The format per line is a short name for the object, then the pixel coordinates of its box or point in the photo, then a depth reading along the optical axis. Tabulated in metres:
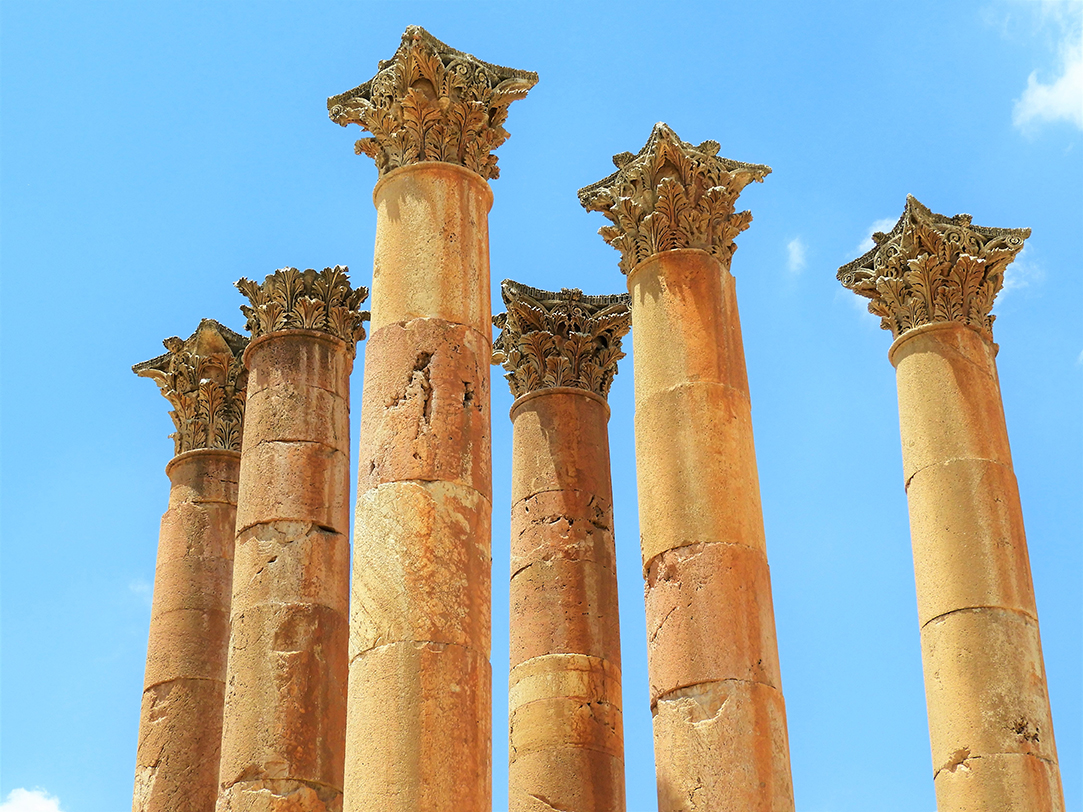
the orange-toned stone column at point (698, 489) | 18.28
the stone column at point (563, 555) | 24.12
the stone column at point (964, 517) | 21.92
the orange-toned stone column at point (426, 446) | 16.56
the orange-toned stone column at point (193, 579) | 25.59
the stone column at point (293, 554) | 22.12
